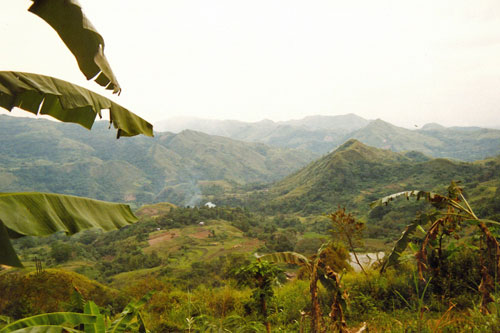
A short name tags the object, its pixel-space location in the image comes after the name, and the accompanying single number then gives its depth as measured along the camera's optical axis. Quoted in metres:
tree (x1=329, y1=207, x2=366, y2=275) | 5.17
